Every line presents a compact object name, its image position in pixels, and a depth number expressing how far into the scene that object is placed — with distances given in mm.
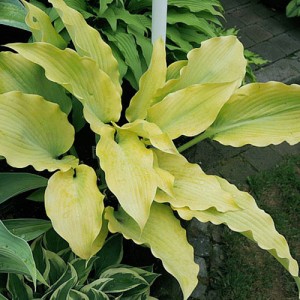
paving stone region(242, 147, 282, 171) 2430
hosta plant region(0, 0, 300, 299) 1270
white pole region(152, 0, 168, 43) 1448
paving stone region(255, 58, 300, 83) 2791
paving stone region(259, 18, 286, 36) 3154
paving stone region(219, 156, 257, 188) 2346
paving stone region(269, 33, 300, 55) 3027
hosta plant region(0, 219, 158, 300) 1418
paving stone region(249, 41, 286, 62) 2943
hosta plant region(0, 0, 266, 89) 1766
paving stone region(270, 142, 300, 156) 2508
